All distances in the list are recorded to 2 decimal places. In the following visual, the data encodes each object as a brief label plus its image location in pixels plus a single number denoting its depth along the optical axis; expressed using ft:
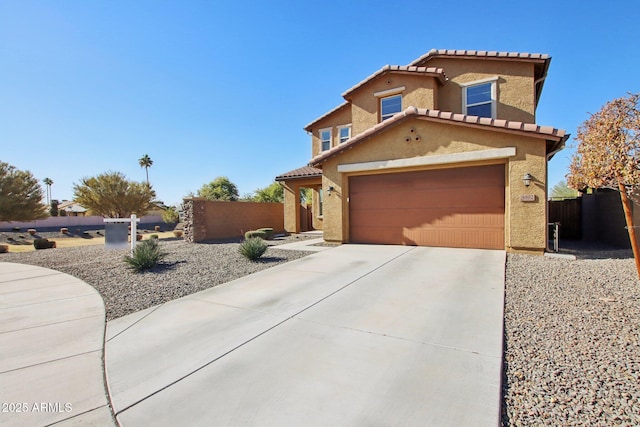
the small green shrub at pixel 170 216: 103.60
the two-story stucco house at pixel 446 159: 29.19
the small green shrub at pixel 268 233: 52.31
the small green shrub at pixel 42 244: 53.88
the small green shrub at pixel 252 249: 29.55
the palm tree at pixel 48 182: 246.90
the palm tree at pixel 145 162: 202.18
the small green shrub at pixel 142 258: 26.78
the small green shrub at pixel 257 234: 50.78
